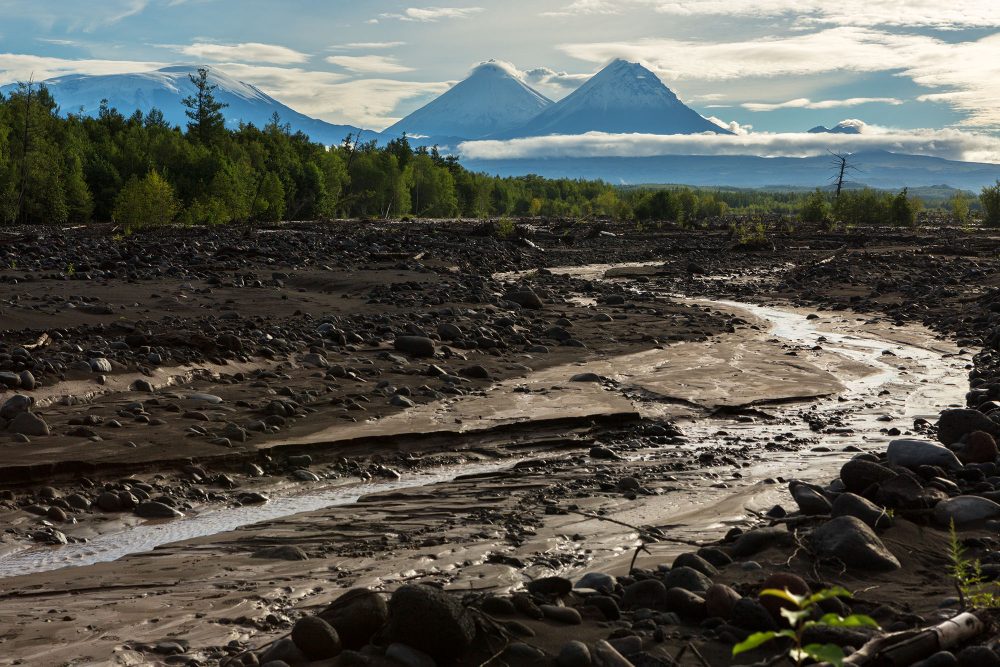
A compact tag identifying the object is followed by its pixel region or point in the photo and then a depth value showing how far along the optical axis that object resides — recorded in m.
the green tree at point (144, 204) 45.91
